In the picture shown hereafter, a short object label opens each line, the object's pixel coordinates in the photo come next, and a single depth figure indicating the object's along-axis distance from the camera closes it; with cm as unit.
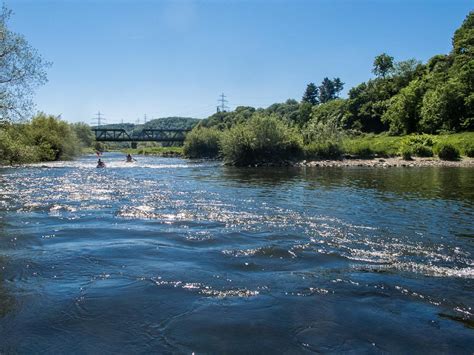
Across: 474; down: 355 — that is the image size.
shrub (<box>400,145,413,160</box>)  7338
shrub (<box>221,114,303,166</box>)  7012
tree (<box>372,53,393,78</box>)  16038
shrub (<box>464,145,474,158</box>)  7093
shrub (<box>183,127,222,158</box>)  11281
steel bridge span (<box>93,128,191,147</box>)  18221
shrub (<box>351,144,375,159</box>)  7918
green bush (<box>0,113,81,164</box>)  3981
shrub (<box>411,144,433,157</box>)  7553
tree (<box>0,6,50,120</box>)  3647
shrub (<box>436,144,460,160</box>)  7063
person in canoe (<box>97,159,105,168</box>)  6401
